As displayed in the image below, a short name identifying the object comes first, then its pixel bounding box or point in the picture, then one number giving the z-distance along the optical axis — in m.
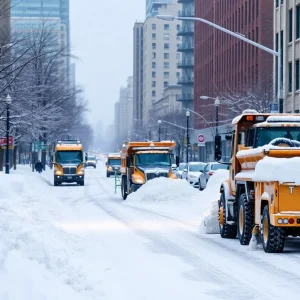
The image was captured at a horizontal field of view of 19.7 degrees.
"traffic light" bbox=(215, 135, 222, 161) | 19.32
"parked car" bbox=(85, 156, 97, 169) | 134.50
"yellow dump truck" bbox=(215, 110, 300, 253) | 15.63
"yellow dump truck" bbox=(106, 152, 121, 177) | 87.69
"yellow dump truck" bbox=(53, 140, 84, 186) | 64.12
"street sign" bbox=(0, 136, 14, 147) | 53.41
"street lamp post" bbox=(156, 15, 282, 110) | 29.25
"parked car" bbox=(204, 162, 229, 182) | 52.21
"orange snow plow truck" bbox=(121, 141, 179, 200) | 41.06
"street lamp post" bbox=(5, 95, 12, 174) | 45.56
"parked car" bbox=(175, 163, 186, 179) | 65.03
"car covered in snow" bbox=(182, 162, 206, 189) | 57.70
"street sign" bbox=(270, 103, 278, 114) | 33.78
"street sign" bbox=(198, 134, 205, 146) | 66.17
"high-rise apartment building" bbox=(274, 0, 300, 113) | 61.41
